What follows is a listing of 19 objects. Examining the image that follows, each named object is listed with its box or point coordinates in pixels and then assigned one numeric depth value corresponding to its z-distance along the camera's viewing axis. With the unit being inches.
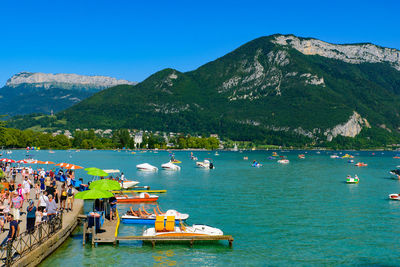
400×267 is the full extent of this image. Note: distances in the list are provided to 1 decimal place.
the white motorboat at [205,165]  5098.4
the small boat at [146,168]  4407.0
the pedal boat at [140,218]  1536.7
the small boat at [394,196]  2396.9
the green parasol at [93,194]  1226.0
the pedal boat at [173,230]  1268.5
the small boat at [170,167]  4774.1
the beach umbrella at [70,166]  2388.0
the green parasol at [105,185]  1345.0
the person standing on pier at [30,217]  1037.8
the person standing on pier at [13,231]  946.7
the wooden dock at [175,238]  1236.5
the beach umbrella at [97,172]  1799.7
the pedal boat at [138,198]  2080.5
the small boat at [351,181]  3496.3
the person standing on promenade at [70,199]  1516.6
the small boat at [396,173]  4100.4
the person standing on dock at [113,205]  1450.5
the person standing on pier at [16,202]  1332.4
